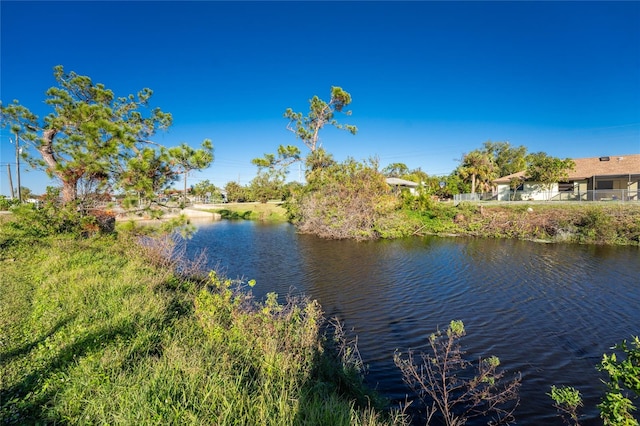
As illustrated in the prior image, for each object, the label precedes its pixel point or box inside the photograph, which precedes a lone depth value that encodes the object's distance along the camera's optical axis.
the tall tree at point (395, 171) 57.80
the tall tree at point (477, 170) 41.88
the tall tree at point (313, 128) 32.31
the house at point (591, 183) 27.16
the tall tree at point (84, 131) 9.51
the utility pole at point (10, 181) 38.60
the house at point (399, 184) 36.97
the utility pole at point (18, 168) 30.38
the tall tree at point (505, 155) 58.56
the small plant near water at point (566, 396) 3.48
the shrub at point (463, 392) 5.12
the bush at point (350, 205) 24.84
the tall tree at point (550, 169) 30.45
